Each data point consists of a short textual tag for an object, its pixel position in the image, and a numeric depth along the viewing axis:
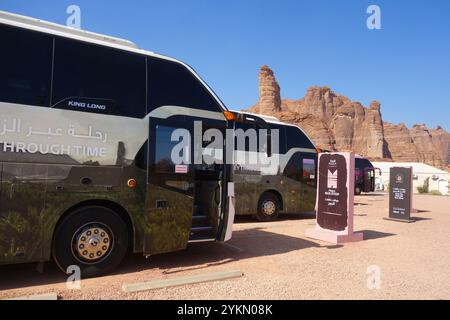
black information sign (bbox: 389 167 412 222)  13.68
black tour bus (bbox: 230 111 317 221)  12.12
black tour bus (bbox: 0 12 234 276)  4.91
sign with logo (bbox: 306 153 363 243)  9.20
